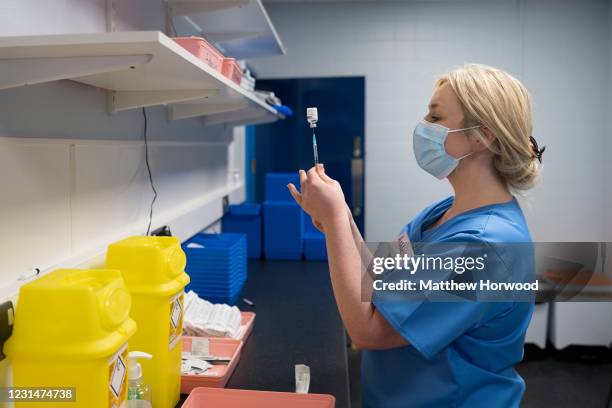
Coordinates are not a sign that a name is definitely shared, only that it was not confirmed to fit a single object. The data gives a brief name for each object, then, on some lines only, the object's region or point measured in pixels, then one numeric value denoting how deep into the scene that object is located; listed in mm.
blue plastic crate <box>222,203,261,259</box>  3020
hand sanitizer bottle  1034
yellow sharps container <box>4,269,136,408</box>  833
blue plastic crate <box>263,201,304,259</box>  2996
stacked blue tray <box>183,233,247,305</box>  1963
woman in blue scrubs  1068
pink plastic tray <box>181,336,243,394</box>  1297
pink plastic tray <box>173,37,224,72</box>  1224
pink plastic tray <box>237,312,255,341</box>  1648
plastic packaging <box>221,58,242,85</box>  1571
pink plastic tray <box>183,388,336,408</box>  1174
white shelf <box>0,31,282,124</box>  841
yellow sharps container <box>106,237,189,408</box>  1093
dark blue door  4289
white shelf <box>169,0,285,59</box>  1986
